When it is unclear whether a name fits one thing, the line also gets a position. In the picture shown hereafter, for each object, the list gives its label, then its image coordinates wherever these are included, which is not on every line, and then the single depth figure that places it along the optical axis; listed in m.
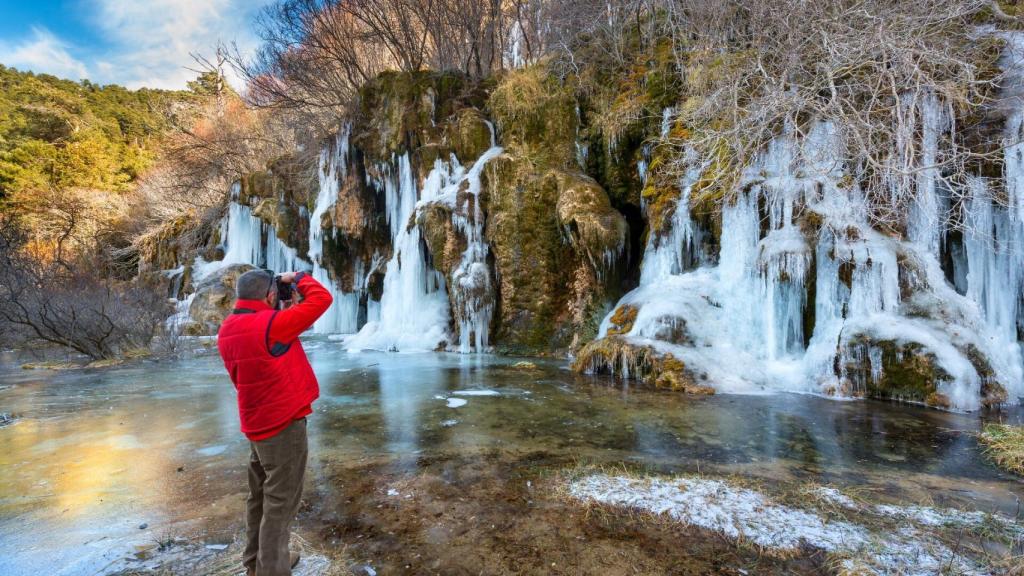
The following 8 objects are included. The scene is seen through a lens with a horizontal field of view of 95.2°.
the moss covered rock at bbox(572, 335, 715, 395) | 7.37
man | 2.07
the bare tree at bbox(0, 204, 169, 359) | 10.10
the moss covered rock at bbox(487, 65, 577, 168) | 12.49
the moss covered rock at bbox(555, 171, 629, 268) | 10.50
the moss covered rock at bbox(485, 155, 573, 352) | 11.75
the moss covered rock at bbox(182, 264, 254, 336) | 17.31
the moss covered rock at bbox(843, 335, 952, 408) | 6.30
